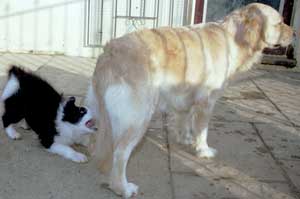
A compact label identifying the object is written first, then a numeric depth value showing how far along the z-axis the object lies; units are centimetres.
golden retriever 297
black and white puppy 352
